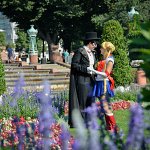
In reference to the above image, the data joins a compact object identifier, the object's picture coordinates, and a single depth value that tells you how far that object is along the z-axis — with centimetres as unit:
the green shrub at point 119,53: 1816
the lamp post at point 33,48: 3762
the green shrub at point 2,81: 1545
